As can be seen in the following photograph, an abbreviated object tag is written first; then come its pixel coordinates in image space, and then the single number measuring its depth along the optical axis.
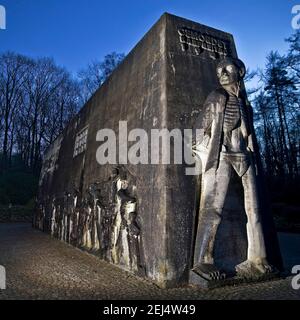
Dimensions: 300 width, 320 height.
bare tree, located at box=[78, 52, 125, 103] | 30.22
